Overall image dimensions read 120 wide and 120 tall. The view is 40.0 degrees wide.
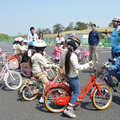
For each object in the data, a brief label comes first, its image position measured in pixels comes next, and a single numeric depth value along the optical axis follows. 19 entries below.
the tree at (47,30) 97.66
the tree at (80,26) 108.94
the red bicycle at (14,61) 7.22
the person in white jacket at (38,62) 4.02
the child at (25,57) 6.72
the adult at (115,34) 5.58
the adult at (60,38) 8.41
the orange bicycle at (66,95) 3.51
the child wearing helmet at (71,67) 3.21
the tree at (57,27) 97.69
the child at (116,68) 3.90
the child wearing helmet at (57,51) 7.57
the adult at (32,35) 8.06
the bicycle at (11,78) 5.00
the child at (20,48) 7.27
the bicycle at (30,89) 4.13
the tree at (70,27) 108.19
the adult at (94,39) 7.73
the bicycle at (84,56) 8.70
